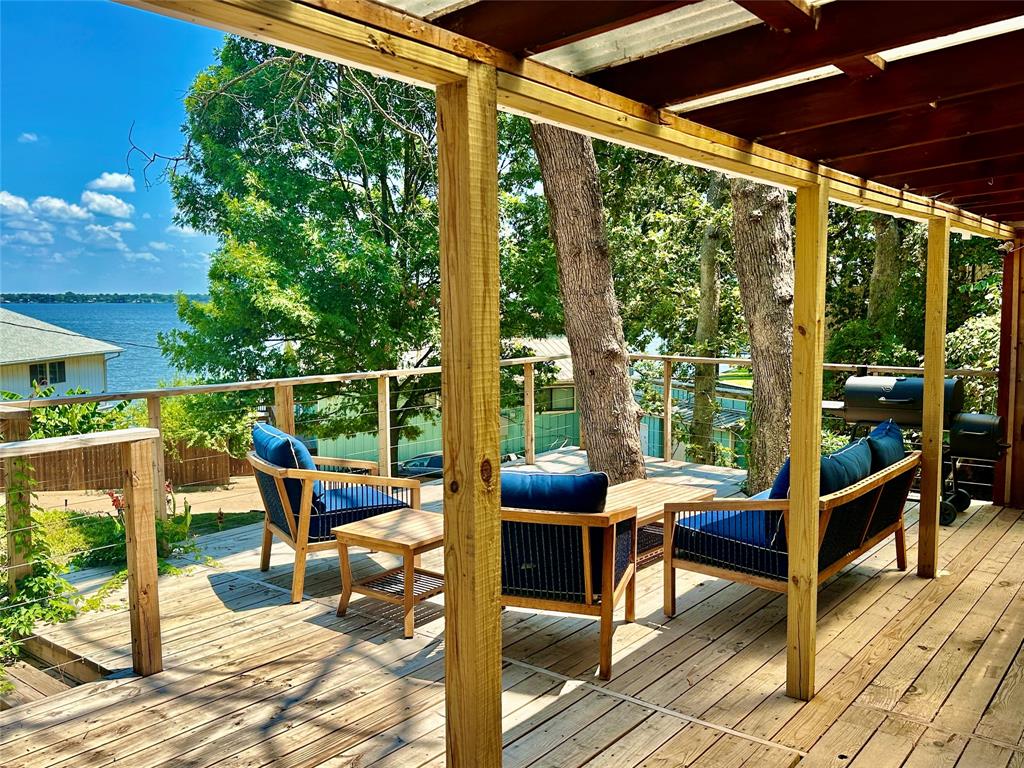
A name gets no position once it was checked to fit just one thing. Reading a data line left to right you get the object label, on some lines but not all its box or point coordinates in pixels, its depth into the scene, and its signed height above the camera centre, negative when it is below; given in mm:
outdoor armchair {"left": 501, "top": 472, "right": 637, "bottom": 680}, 3443 -896
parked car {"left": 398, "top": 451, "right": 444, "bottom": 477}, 17531 -2874
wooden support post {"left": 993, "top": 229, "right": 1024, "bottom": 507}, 6324 -352
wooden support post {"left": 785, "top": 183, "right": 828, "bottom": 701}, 3197 -403
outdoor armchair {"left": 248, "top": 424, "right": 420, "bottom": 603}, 4383 -870
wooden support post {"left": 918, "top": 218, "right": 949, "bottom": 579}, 4641 -367
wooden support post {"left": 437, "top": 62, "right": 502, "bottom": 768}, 1850 -149
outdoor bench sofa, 3793 -946
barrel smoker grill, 6086 -638
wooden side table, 3916 -1006
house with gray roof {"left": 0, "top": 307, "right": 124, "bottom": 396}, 23547 -90
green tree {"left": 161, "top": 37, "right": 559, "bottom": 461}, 13547 +1645
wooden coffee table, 4570 -964
